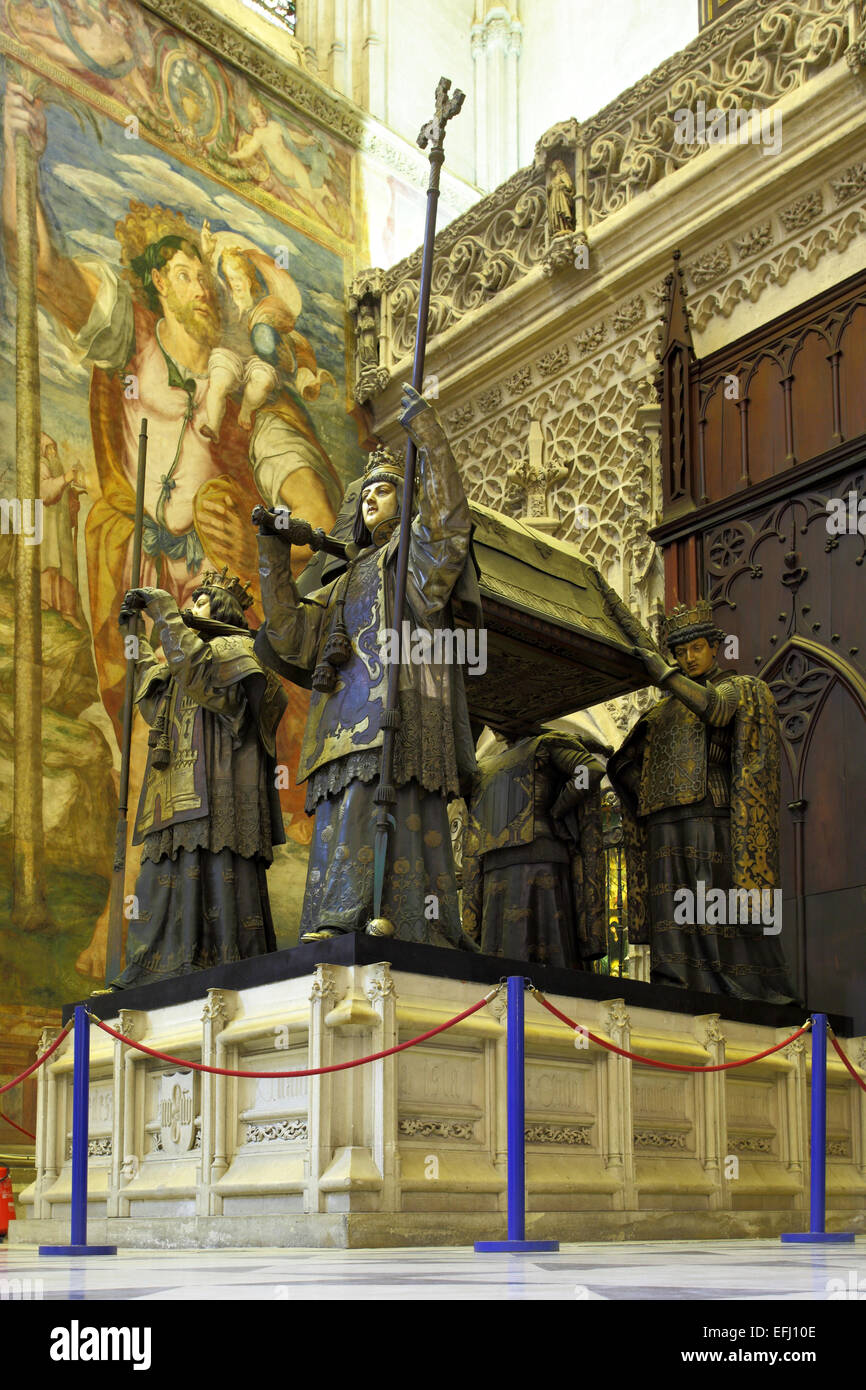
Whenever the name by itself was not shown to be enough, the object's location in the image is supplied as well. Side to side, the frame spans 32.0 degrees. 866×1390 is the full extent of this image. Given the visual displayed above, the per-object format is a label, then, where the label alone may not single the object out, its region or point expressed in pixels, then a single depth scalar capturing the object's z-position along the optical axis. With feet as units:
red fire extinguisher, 23.61
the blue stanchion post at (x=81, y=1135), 15.87
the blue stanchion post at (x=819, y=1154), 17.56
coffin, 23.95
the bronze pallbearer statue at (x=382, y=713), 19.82
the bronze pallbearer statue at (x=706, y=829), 24.85
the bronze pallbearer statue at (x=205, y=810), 22.67
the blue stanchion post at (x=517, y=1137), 14.85
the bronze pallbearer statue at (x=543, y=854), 25.61
